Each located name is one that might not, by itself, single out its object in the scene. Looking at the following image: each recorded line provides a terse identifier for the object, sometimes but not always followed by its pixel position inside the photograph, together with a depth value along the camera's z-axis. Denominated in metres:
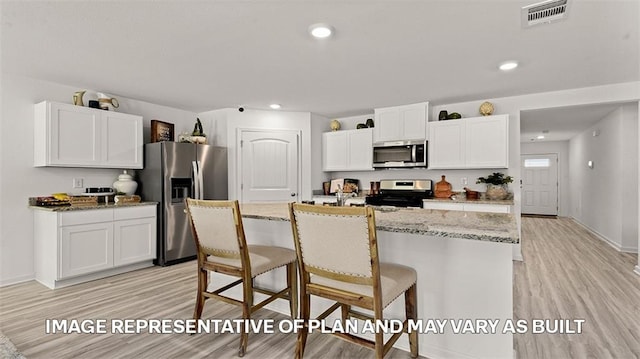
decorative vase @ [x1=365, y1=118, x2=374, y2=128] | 5.10
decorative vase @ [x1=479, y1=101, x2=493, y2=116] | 4.09
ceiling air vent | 1.91
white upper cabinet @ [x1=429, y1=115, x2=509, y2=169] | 3.95
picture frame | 4.22
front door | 8.53
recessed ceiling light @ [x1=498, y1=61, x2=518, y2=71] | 2.91
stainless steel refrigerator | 3.96
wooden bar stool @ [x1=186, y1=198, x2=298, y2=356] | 1.92
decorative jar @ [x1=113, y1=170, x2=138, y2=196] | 3.92
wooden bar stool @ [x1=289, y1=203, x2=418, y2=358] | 1.44
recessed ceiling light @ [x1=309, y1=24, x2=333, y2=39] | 2.22
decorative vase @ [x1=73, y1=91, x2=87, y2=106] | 3.58
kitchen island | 1.65
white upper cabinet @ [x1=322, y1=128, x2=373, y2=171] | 4.97
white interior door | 4.89
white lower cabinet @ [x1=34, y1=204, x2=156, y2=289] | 3.17
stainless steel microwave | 4.49
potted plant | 4.02
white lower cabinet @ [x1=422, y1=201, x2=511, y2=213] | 3.66
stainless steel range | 4.50
